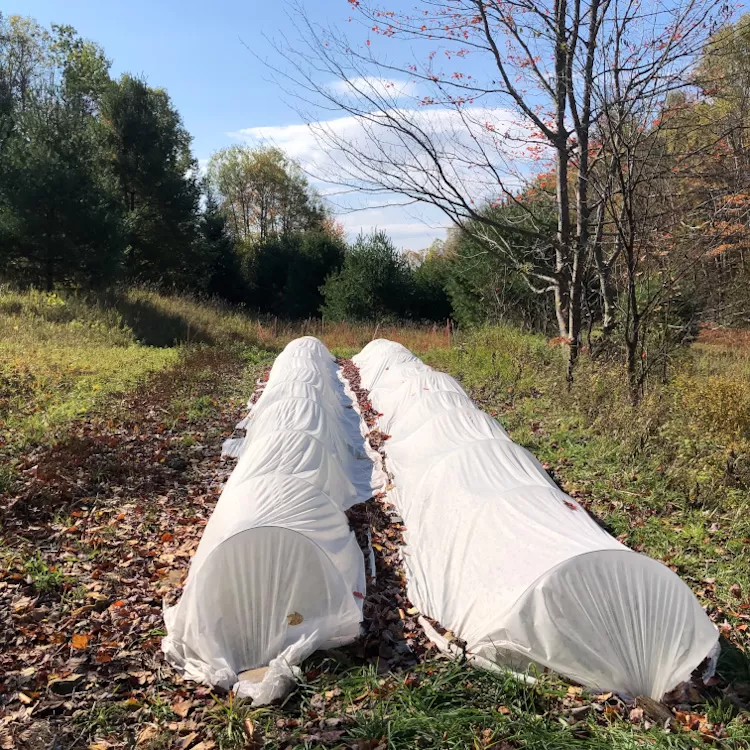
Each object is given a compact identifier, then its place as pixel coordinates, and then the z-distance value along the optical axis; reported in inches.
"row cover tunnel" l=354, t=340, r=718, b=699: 110.0
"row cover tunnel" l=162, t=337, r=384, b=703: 117.4
